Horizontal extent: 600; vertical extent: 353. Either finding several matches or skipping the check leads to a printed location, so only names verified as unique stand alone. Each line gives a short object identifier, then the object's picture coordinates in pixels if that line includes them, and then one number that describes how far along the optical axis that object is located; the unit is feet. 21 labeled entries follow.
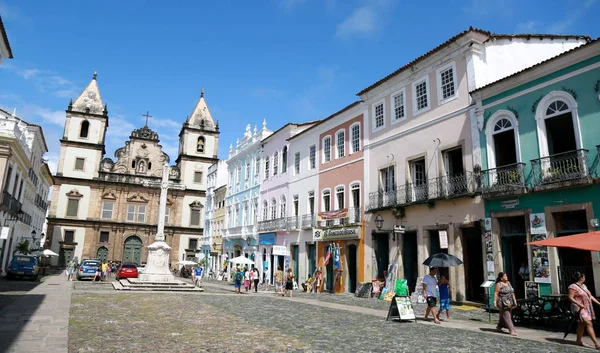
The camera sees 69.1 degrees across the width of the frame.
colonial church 181.06
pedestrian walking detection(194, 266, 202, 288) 99.71
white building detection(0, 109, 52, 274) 98.07
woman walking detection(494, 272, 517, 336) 35.81
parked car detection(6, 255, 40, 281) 96.63
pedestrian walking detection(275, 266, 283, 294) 80.23
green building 45.55
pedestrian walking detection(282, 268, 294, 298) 72.69
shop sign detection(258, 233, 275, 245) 107.45
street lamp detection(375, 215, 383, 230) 67.31
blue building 120.98
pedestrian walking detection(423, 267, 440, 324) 42.57
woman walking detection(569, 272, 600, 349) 30.51
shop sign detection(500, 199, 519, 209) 51.41
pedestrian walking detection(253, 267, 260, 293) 84.74
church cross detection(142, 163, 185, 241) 92.99
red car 118.62
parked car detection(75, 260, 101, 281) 112.16
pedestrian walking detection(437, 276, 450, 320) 44.19
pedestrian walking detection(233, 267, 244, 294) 79.61
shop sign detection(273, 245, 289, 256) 89.68
